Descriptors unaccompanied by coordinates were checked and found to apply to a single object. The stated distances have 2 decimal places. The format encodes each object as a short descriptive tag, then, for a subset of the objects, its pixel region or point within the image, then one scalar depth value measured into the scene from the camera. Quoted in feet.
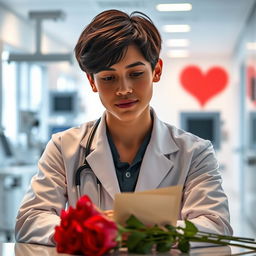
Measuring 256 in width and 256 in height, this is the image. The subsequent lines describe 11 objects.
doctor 4.50
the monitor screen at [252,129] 19.56
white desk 3.67
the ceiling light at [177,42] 28.27
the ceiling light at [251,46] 19.95
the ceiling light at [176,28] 24.09
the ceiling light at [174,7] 19.50
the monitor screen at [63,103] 25.02
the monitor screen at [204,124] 20.38
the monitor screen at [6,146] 18.70
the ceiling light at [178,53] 32.61
